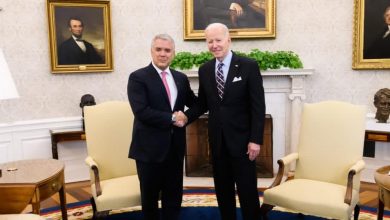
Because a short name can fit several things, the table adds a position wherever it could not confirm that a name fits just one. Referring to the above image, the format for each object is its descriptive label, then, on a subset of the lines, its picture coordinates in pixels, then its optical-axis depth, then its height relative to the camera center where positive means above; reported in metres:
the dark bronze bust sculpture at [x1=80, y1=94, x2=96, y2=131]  5.71 -0.39
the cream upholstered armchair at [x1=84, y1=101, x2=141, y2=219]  3.82 -0.70
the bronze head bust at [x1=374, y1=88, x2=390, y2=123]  5.13 -0.45
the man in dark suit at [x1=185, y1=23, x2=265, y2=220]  3.17 -0.35
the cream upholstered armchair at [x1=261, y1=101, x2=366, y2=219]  3.23 -0.86
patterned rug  4.18 -1.50
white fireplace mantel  5.64 -0.45
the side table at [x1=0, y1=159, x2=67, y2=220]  2.94 -0.83
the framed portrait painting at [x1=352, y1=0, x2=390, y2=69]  5.36 +0.45
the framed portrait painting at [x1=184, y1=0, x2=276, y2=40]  5.93 +0.78
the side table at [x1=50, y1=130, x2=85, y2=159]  5.36 -0.85
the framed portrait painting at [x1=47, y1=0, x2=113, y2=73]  5.62 +0.51
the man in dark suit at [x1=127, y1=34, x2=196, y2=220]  3.15 -0.42
